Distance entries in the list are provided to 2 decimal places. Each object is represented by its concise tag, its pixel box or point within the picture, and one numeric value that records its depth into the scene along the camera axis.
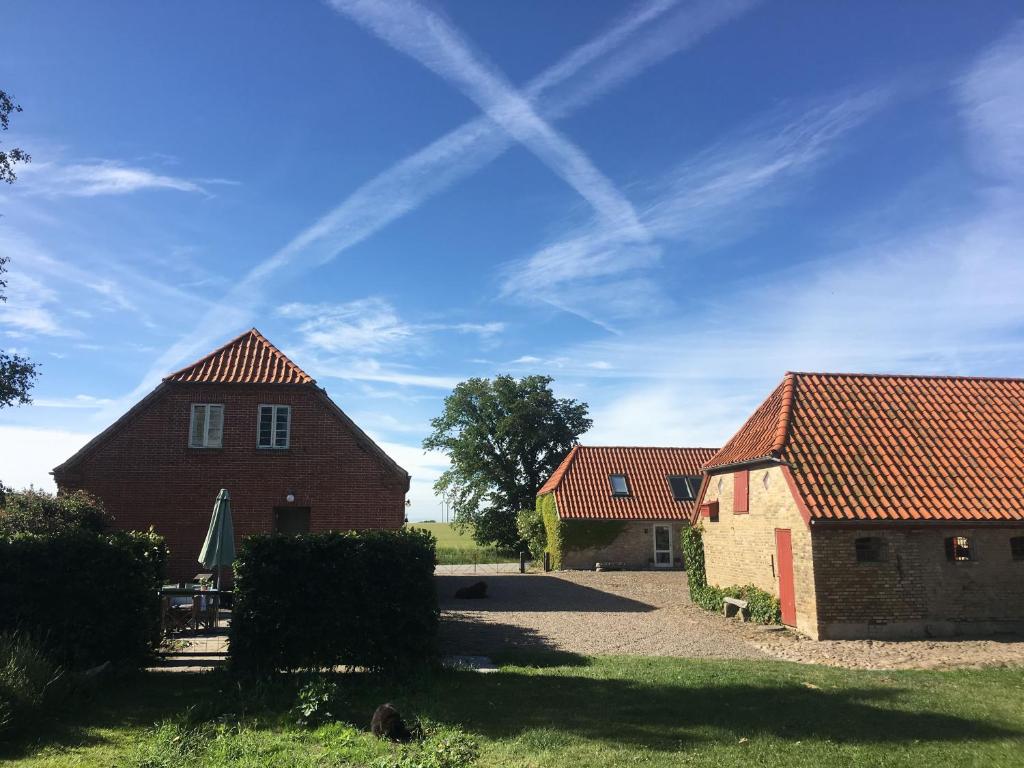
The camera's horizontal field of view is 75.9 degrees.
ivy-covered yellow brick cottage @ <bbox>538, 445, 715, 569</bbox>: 33.56
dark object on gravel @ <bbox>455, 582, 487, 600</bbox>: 22.73
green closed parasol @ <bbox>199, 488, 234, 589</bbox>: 13.96
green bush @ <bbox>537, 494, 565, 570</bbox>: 33.81
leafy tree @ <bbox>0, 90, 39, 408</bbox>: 18.47
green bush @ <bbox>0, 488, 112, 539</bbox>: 15.31
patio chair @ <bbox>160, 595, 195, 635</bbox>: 12.99
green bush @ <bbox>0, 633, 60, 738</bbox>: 7.45
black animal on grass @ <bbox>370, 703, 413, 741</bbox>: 7.41
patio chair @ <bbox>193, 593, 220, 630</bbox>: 13.73
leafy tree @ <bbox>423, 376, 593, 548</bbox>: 50.00
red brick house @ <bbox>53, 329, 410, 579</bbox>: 19.86
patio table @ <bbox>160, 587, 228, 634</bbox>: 12.65
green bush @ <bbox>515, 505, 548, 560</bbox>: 38.50
